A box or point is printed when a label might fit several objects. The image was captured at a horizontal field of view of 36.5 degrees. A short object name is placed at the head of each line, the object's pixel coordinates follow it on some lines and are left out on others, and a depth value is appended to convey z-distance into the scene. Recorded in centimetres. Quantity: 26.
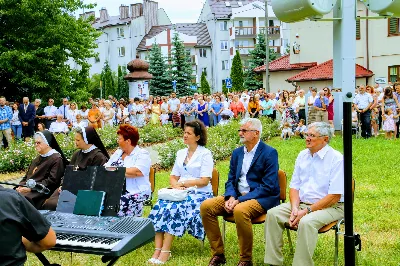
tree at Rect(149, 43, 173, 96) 5478
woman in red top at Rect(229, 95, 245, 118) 2508
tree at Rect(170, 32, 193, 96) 5406
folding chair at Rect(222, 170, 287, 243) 690
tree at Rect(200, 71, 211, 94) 6761
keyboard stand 450
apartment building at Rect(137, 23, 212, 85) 7731
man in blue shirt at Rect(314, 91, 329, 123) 1920
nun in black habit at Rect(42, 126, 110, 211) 803
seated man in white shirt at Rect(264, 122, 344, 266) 602
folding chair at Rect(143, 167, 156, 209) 799
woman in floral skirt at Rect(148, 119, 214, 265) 701
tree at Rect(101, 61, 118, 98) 7056
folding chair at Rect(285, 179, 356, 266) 602
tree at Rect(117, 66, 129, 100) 6819
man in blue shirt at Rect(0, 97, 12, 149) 2028
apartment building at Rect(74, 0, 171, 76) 8038
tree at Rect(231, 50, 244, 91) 6562
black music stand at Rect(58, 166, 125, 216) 607
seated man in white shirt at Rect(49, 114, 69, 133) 2103
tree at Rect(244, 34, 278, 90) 5406
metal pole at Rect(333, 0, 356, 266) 455
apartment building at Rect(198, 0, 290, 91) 7881
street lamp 3664
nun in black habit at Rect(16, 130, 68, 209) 807
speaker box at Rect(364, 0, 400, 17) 449
